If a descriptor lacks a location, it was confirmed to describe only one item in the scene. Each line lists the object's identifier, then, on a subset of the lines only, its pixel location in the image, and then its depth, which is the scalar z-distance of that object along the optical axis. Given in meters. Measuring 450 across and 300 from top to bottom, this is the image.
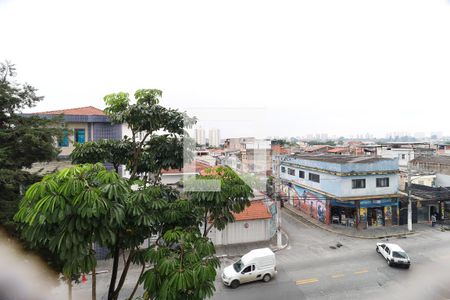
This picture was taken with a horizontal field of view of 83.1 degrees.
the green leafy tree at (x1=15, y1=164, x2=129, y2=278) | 2.81
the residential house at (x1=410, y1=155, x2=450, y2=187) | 22.67
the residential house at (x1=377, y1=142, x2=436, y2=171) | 30.75
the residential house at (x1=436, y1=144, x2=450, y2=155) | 38.24
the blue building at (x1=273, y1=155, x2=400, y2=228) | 18.20
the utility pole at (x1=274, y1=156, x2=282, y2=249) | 15.35
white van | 11.05
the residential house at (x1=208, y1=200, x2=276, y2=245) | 15.81
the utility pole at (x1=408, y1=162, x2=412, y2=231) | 17.72
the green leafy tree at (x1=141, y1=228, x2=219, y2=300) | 3.34
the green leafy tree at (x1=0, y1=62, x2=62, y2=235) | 6.34
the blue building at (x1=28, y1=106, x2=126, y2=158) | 12.56
